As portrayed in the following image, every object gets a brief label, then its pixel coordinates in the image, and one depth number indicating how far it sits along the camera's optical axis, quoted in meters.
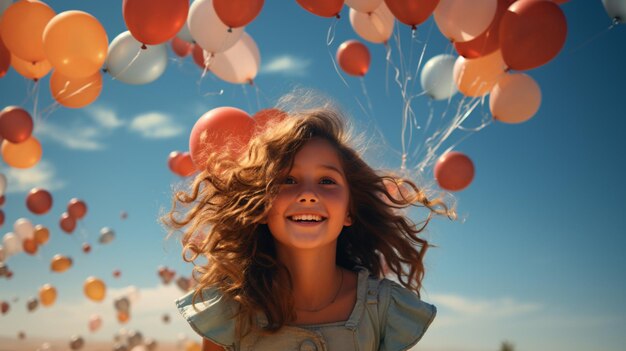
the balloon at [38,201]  8.01
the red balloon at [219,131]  3.17
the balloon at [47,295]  9.01
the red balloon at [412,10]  3.81
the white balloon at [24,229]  8.79
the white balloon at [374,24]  4.88
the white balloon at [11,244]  8.72
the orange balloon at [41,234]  8.87
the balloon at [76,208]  8.80
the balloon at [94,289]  8.76
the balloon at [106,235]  9.90
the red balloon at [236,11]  3.95
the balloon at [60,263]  9.05
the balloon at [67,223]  8.76
